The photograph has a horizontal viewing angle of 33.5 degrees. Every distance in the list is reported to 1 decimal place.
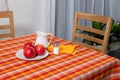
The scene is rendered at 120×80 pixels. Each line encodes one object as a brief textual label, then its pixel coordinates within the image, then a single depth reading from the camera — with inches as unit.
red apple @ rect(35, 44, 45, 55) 50.0
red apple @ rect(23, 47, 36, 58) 48.1
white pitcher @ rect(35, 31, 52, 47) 55.2
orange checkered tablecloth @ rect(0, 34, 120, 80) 40.9
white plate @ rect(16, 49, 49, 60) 48.8
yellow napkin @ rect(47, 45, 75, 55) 53.0
